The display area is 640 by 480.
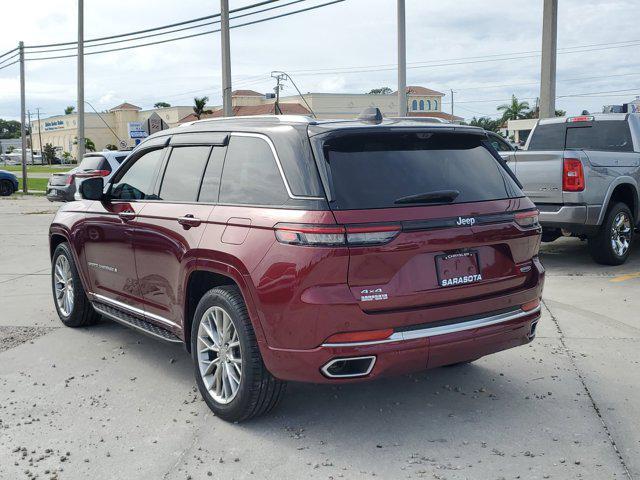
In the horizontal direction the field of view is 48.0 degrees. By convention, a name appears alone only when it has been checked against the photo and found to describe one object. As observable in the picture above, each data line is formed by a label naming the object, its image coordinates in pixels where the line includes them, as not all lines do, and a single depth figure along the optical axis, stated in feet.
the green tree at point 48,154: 326.03
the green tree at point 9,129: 538.10
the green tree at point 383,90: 389.25
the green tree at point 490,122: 329.89
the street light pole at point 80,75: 95.71
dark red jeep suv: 12.58
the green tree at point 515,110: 306.35
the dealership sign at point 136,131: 95.83
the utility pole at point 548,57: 54.90
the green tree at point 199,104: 277.03
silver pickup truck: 30.68
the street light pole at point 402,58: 68.95
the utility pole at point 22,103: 117.99
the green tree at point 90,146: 333.74
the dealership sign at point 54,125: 431.35
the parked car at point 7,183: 100.89
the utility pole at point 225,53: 67.31
